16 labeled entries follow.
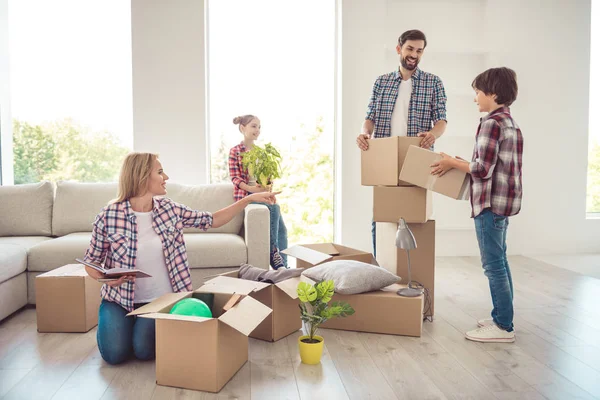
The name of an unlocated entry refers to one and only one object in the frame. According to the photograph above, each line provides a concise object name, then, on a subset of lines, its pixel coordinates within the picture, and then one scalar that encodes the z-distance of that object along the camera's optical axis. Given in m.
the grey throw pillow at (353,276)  2.84
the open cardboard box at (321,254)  3.18
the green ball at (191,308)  2.30
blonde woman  2.47
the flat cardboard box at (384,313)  2.84
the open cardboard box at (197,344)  2.14
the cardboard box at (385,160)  3.00
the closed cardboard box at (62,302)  2.93
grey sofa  3.38
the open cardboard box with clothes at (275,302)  2.70
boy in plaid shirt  2.63
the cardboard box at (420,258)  3.10
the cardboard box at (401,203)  2.99
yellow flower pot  2.46
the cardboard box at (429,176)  2.79
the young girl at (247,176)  4.00
